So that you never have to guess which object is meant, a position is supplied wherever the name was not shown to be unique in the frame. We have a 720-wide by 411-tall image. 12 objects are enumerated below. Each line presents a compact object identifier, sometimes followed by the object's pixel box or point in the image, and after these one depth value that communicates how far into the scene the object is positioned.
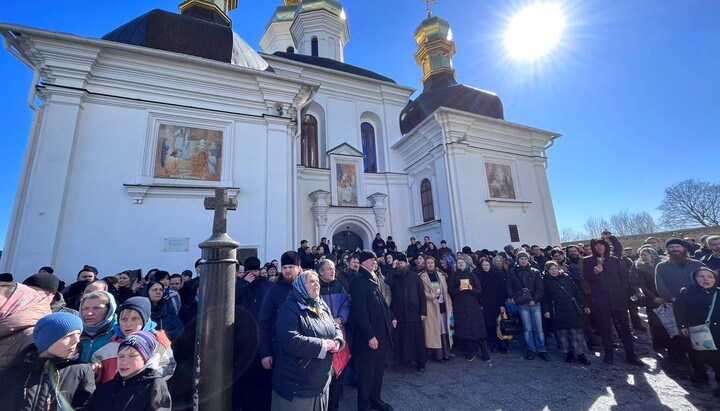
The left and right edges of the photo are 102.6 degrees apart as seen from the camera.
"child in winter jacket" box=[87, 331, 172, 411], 1.60
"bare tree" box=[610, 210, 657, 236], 45.09
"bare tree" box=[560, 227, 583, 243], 56.31
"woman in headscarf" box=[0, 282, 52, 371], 1.59
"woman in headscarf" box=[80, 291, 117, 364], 2.04
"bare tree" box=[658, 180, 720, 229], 27.77
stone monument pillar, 2.13
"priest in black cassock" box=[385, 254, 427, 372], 4.43
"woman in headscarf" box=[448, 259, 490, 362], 4.80
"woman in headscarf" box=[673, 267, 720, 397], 3.34
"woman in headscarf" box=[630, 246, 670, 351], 4.56
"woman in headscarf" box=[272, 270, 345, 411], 2.27
